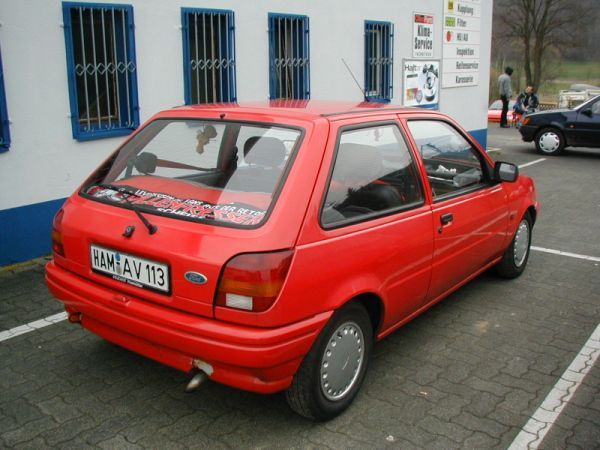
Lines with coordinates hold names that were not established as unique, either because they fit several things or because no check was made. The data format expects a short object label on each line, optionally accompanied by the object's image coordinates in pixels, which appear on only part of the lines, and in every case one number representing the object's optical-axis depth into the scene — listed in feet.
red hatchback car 9.69
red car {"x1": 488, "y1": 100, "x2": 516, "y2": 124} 78.98
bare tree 134.72
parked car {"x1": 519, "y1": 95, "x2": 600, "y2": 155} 46.91
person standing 67.10
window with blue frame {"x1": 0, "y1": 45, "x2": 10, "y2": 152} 19.19
